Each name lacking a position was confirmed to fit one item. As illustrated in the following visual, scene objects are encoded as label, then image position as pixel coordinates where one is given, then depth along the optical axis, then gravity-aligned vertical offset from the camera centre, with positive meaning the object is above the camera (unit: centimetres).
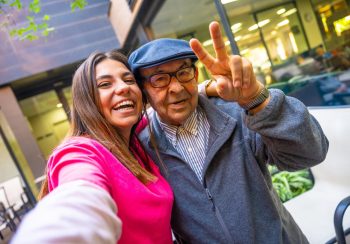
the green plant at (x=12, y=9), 304 +150
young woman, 50 -13
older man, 95 -30
